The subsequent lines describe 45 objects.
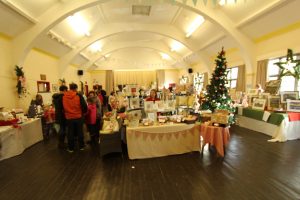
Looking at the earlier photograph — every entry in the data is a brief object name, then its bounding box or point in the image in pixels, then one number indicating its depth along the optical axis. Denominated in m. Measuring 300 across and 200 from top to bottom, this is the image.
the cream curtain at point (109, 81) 14.84
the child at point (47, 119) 5.51
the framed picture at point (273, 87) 5.44
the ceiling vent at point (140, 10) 7.08
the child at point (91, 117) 4.61
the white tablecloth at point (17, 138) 3.88
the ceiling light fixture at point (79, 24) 6.74
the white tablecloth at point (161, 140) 3.61
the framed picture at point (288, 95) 5.01
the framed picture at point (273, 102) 5.26
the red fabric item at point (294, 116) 4.70
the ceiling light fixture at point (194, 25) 7.29
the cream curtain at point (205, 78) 10.63
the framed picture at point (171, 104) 4.39
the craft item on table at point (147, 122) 3.81
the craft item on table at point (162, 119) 3.91
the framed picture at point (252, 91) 6.14
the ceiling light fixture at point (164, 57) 14.68
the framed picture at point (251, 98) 6.01
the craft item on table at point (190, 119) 3.83
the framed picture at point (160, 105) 4.28
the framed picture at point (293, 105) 4.80
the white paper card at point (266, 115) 5.13
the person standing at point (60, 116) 4.12
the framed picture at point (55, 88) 7.96
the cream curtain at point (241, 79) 7.37
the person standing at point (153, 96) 4.62
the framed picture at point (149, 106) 4.17
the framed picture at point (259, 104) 5.57
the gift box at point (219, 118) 3.60
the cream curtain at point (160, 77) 15.27
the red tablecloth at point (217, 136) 3.57
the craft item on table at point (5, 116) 4.19
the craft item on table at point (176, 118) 3.95
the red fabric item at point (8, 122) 4.16
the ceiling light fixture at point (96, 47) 11.12
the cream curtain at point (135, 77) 15.24
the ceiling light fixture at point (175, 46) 11.33
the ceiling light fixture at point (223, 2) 5.49
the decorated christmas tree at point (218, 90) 5.40
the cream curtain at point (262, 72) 6.15
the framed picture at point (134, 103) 4.59
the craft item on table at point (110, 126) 3.72
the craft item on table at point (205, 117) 4.04
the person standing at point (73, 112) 3.98
